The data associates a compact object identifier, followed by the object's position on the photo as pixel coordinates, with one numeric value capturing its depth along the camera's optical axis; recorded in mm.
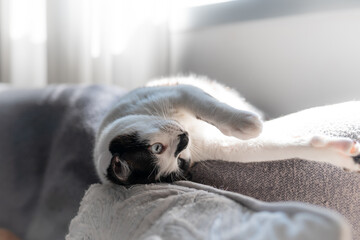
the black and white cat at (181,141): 846
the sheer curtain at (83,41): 1829
